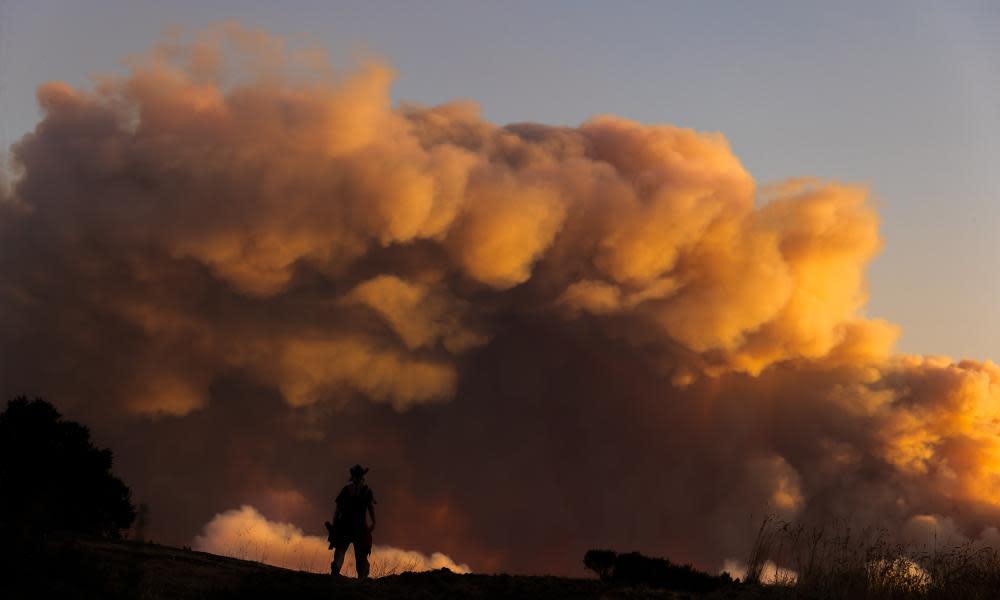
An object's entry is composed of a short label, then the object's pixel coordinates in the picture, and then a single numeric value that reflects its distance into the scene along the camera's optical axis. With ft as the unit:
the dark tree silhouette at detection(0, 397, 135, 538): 118.93
